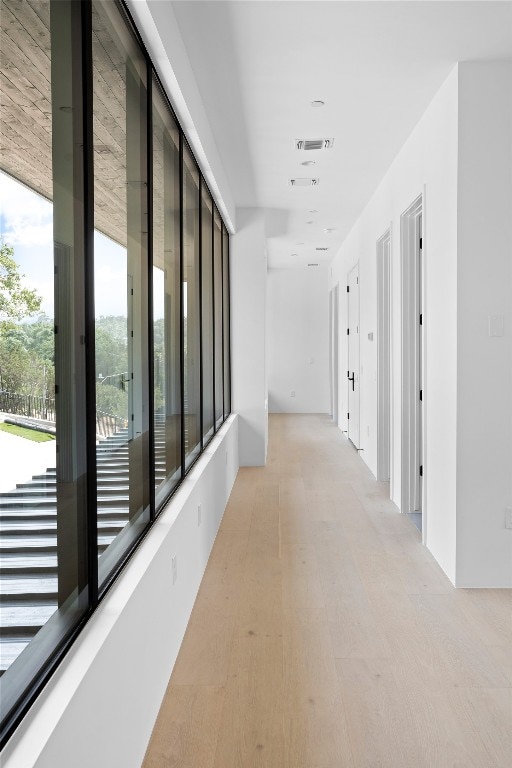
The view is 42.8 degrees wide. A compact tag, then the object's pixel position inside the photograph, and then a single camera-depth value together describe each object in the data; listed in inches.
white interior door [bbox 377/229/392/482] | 240.2
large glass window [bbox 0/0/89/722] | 45.9
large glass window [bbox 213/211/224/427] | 225.0
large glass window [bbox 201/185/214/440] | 189.2
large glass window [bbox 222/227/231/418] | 262.2
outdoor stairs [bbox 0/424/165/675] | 45.1
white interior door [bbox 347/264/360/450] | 319.0
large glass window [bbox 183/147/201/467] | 151.3
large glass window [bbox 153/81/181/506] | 113.6
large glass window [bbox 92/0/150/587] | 75.5
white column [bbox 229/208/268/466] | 280.1
